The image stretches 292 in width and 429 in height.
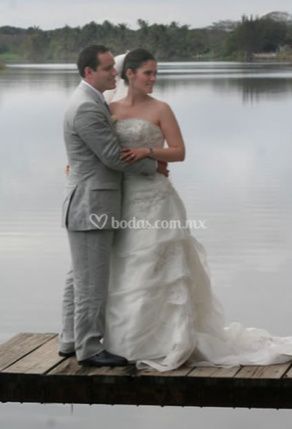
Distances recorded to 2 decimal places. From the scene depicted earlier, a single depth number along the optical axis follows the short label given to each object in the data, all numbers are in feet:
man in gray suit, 28.19
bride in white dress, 28.87
